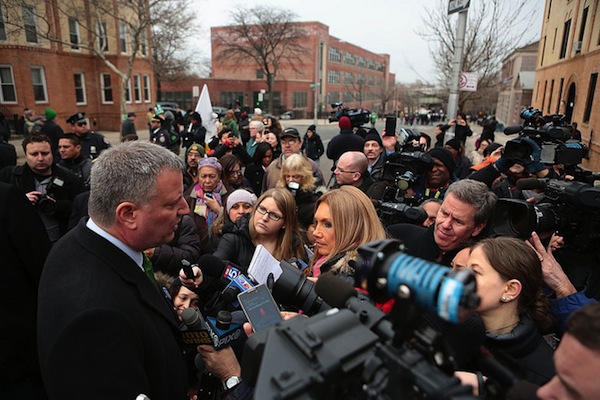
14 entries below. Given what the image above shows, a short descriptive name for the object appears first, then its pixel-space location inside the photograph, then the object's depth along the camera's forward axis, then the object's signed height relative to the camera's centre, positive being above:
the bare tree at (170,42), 19.59 +4.70
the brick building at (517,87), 35.31 +2.82
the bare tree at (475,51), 14.79 +2.63
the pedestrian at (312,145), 9.31 -0.78
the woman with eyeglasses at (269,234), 3.18 -1.03
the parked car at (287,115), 45.64 -0.31
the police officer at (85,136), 7.41 -0.52
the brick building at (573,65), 14.45 +2.47
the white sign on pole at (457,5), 7.89 +2.29
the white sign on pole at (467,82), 9.45 +0.82
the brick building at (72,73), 20.81 +2.25
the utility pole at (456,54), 8.10 +1.41
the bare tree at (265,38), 43.44 +8.75
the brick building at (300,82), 50.62 +4.16
